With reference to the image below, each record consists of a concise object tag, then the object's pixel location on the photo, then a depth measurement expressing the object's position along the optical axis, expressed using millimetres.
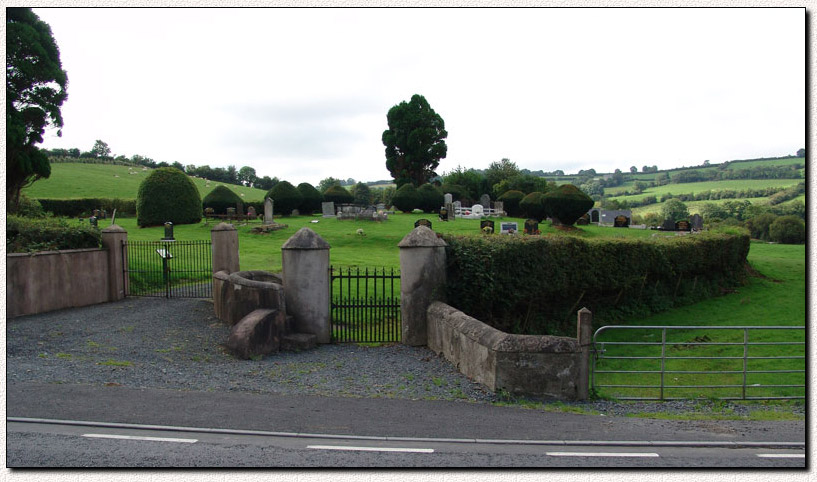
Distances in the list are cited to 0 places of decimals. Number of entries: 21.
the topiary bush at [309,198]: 41500
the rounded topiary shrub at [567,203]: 33406
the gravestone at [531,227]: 27078
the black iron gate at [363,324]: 11117
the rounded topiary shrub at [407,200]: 45625
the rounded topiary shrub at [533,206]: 38938
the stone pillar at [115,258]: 15430
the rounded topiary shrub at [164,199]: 34625
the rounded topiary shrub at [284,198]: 39625
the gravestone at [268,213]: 33719
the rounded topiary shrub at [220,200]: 41938
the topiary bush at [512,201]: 48312
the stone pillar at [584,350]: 7145
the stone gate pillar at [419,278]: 10492
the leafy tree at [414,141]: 67188
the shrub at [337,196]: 44875
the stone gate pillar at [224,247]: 14961
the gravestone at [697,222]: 28858
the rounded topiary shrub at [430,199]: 46562
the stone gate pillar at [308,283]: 10727
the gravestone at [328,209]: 38656
